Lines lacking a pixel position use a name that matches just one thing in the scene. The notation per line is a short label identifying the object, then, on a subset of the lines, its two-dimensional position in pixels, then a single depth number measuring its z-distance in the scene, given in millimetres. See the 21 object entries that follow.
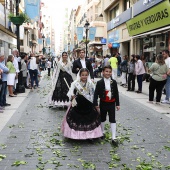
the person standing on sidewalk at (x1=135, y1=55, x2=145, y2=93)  12883
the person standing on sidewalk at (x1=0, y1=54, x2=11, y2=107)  9250
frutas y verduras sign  15712
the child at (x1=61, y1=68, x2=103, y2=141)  5637
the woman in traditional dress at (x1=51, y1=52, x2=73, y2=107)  9086
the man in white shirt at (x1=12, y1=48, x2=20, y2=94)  12192
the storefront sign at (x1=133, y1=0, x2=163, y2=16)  18281
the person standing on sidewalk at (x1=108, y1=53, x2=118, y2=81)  16906
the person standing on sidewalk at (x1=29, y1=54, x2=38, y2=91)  14403
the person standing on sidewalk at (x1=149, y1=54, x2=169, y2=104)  9852
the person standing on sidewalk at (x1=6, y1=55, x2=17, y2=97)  10895
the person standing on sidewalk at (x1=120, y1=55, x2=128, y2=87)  15633
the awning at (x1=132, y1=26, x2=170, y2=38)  15938
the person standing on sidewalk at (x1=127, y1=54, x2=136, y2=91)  13607
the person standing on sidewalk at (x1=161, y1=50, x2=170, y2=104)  10259
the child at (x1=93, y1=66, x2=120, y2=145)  5438
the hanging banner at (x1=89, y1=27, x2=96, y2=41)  31803
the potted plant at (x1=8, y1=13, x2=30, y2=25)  13148
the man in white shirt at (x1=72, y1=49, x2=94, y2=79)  8602
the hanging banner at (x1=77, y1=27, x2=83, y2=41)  36884
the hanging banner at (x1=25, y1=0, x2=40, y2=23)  16406
